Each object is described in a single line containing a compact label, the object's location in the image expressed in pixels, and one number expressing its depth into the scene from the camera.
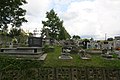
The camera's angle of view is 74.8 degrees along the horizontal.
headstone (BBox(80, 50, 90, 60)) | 6.61
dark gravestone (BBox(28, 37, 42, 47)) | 8.91
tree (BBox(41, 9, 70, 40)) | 18.04
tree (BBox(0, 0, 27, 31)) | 11.09
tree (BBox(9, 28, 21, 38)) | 14.26
